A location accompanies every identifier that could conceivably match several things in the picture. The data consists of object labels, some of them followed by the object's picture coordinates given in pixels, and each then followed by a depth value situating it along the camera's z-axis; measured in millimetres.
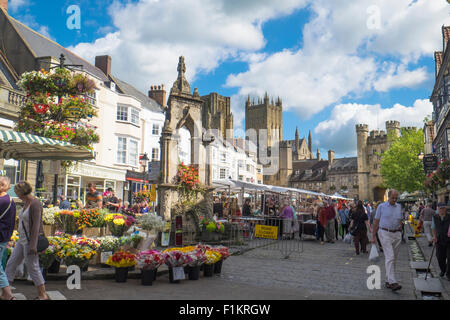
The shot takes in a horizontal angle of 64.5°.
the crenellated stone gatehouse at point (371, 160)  72750
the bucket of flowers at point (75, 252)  6430
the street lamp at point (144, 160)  18938
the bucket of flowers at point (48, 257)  6332
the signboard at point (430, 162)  20741
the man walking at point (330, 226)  15891
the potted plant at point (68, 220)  8781
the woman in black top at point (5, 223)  4766
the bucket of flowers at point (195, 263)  6812
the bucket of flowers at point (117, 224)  8750
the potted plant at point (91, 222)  8828
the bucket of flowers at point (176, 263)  6555
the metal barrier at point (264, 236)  10812
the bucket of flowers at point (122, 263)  6496
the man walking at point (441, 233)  8117
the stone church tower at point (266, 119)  111875
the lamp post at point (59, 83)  10312
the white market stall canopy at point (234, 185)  16967
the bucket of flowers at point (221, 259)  7535
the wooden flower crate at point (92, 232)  8906
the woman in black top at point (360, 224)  11994
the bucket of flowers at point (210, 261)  7200
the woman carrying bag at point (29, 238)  5009
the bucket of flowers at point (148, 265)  6316
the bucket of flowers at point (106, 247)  7612
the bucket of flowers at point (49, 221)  8766
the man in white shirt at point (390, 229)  6617
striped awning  6812
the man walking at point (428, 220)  14188
